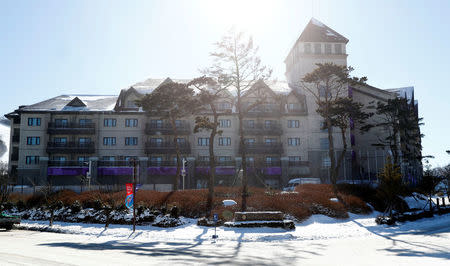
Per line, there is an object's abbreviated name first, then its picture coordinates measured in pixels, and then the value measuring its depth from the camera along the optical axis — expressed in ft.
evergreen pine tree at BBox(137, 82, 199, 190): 104.15
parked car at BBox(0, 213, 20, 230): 80.89
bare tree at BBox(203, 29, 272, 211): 91.35
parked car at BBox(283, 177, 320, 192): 142.34
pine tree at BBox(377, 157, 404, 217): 82.79
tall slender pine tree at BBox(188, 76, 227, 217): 89.81
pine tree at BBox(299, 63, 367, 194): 110.01
